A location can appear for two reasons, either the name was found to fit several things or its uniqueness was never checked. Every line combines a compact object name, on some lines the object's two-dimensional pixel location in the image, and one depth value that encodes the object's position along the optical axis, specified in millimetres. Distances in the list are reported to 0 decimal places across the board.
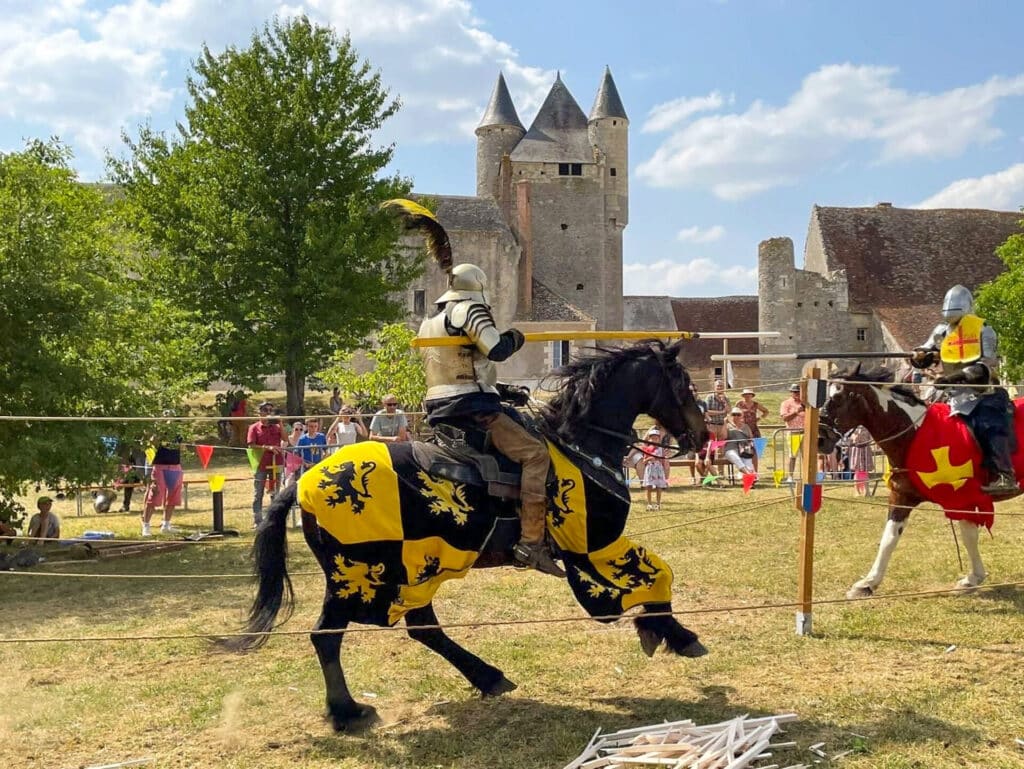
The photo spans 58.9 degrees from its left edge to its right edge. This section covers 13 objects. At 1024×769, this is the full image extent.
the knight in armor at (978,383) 7223
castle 45844
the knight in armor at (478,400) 4984
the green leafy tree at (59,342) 9531
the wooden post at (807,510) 6344
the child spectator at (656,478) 13328
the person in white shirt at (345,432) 13305
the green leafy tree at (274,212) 25688
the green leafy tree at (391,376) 22219
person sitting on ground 10547
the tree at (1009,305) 28625
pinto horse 7254
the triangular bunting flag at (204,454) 13020
